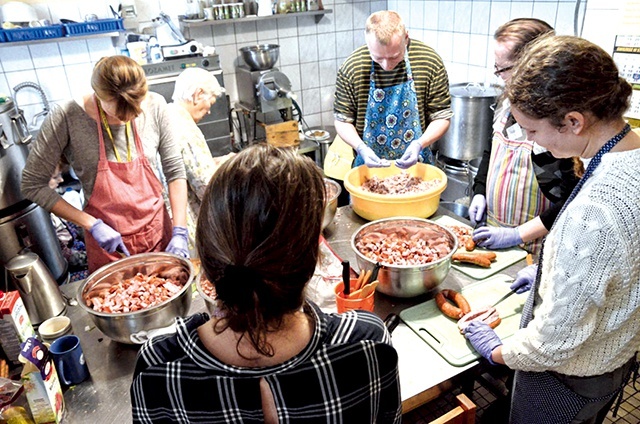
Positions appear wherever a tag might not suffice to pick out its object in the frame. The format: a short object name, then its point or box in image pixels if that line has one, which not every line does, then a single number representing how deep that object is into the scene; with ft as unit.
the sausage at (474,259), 6.26
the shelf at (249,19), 13.42
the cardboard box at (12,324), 4.65
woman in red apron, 6.32
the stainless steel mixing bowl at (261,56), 13.83
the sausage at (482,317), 5.22
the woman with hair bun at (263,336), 2.80
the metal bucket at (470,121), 11.71
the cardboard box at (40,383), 4.04
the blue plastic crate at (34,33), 11.50
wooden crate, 14.30
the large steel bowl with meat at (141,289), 4.91
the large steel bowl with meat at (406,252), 5.53
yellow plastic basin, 7.15
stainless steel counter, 4.47
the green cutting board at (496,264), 6.20
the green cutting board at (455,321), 4.96
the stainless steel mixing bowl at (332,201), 7.20
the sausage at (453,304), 5.37
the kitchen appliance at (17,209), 9.36
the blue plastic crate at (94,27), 12.07
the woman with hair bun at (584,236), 3.67
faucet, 12.42
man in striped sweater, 9.27
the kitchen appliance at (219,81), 12.28
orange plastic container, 5.02
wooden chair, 4.42
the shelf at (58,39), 11.71
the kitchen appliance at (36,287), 5.45
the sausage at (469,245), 6.66
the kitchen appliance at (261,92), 13.79
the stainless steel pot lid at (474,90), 11.74
